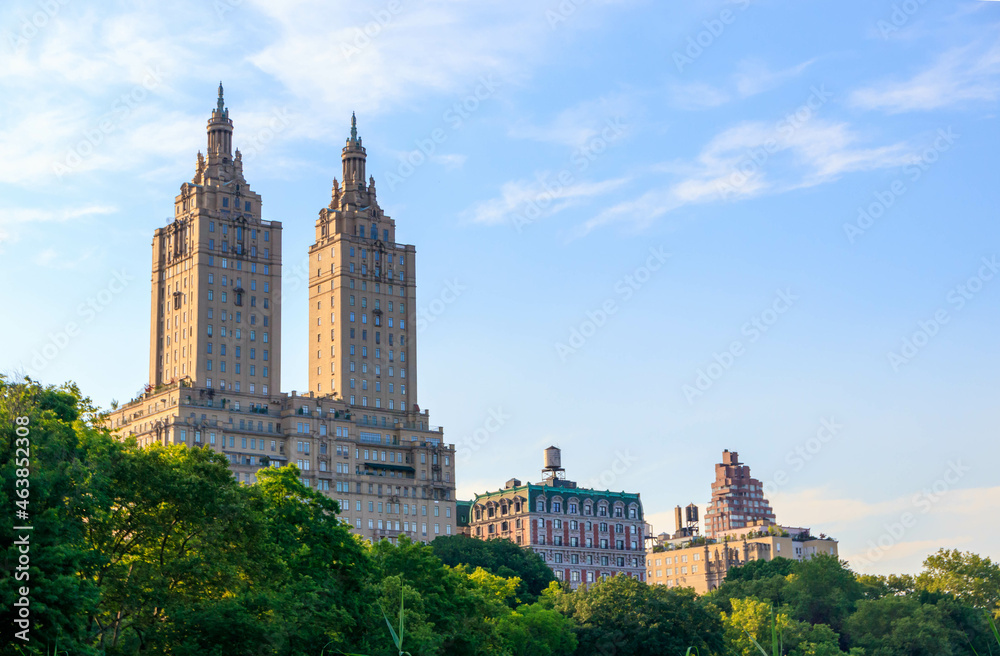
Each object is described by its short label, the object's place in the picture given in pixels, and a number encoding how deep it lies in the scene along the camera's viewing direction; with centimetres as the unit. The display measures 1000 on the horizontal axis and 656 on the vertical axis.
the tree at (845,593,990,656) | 14725
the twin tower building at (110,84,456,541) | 18988
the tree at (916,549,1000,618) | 18112
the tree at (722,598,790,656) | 13750
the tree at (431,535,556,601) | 16600
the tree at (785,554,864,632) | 16338
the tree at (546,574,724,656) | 11912
